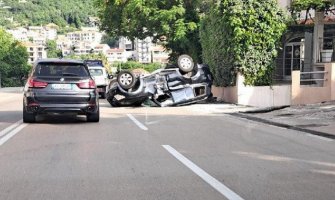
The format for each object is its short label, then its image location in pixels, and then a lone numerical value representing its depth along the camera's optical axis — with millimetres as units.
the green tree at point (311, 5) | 22859
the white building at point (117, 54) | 150888
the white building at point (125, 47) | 164250
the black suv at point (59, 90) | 12992
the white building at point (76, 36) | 183500
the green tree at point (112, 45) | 173688
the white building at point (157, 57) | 140750
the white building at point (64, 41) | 156125
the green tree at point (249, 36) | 21688
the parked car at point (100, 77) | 29344
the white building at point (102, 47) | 164250
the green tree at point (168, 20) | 30031
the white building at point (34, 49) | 157375
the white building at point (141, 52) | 108100
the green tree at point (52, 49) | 109956
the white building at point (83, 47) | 179675
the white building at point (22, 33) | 158488
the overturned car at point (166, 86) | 20734
